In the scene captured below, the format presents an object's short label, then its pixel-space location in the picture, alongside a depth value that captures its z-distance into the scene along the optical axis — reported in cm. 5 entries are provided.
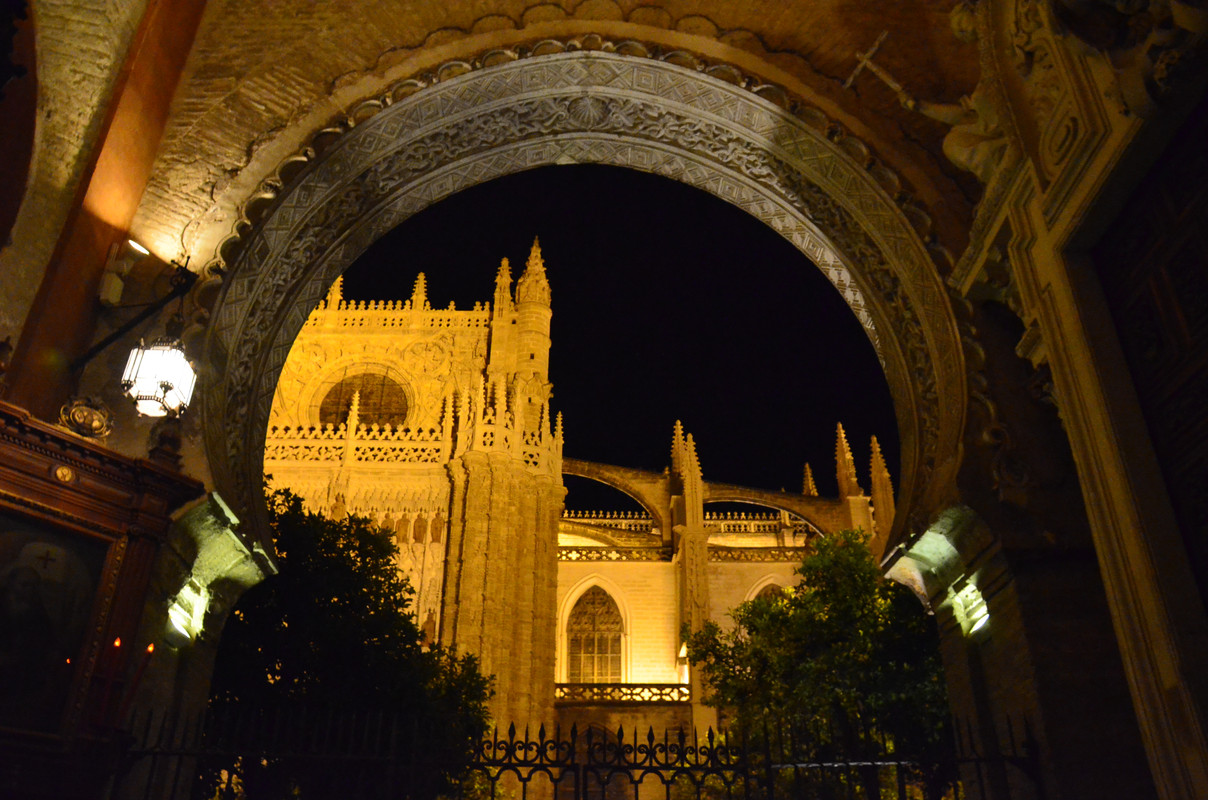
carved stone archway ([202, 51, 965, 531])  774
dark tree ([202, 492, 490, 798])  1312
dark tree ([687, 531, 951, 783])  1798
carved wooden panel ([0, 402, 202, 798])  561
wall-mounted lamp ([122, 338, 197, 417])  671
